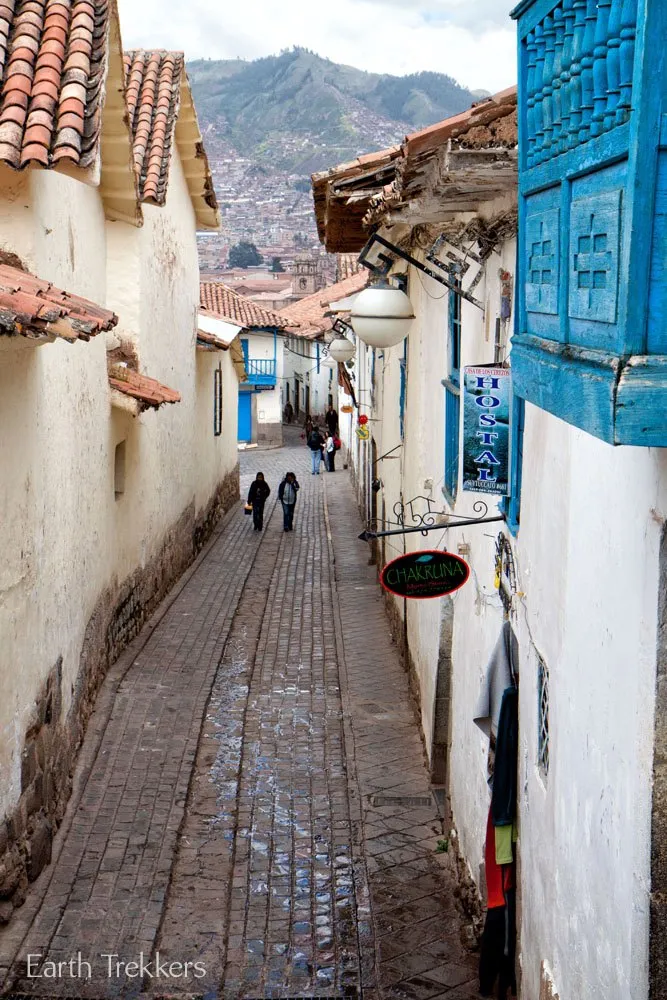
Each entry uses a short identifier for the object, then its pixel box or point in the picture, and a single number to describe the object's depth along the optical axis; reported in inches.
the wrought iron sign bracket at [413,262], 297.1
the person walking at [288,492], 860.6
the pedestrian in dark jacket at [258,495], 878.4
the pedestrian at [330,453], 1306.6
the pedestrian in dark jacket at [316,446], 1258.0
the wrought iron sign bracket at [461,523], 266.5
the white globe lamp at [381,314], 373.7
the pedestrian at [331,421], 1550.2
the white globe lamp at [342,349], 874.1
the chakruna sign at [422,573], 284.2
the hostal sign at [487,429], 257.6
